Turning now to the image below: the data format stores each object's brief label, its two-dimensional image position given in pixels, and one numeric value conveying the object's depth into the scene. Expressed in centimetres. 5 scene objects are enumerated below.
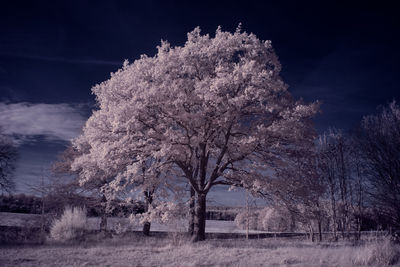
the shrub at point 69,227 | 1738
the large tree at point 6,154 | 2483
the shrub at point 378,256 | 1058
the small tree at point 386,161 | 1503
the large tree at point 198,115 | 1494
